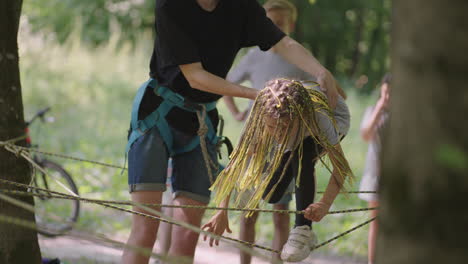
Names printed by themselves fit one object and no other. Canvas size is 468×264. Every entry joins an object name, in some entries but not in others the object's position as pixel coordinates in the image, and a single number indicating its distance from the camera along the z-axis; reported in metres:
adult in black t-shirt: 5.47
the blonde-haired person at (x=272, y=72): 7.77
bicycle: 11.10
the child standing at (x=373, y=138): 8.63
